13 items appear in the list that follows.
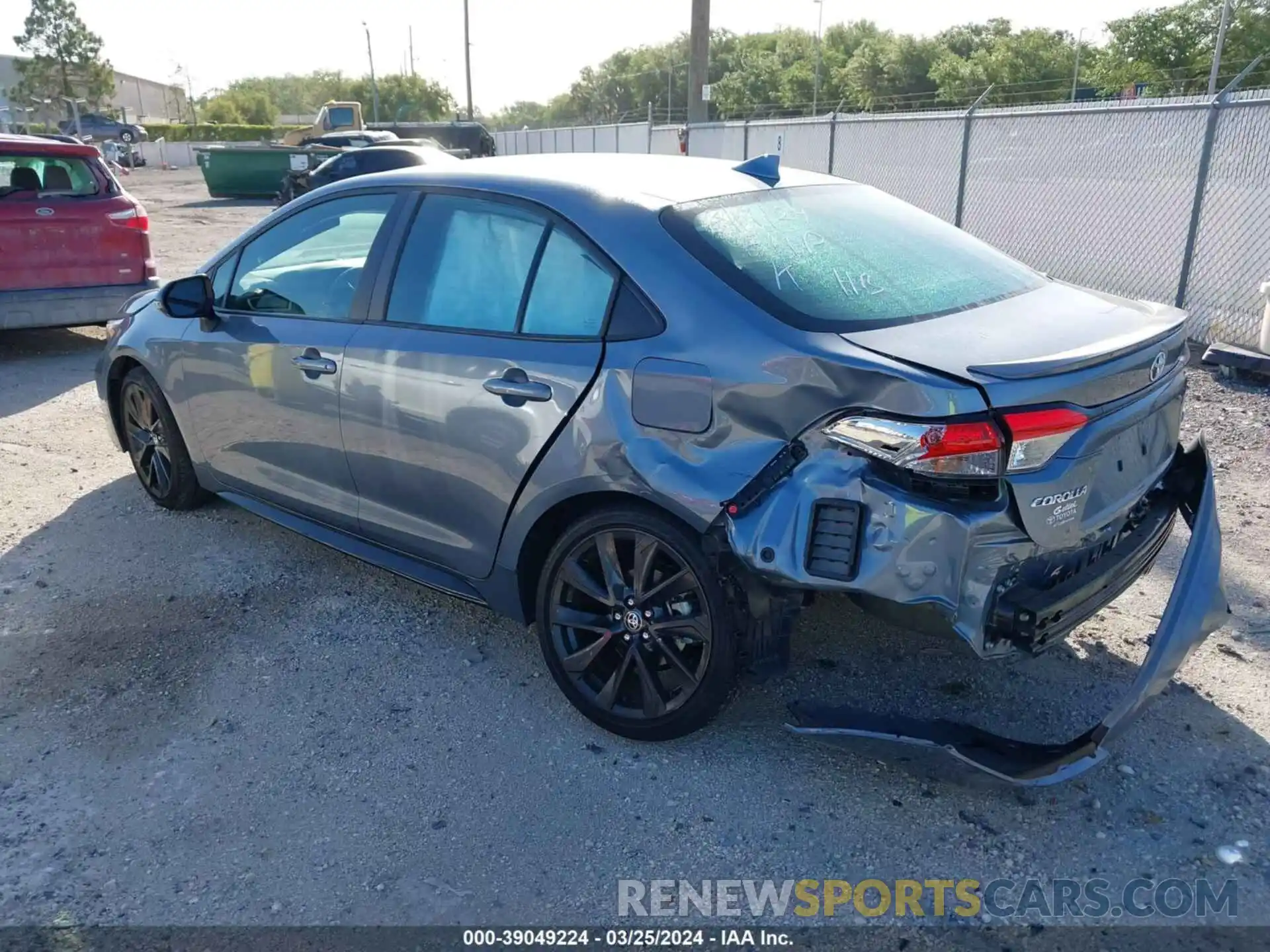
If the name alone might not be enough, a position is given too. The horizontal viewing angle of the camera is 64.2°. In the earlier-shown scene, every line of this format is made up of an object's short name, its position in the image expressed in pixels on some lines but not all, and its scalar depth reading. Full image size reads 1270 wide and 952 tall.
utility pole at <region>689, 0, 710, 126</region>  22.83
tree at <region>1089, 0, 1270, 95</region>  36.19
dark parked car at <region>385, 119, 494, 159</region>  33.50
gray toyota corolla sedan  2.56
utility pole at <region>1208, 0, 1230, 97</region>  15.97
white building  104.12
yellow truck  37.78
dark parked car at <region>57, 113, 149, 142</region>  56.69
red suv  8.02
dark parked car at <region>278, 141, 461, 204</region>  15.92
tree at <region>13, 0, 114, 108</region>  69.19
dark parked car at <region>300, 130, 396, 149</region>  26.56
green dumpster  27.67
